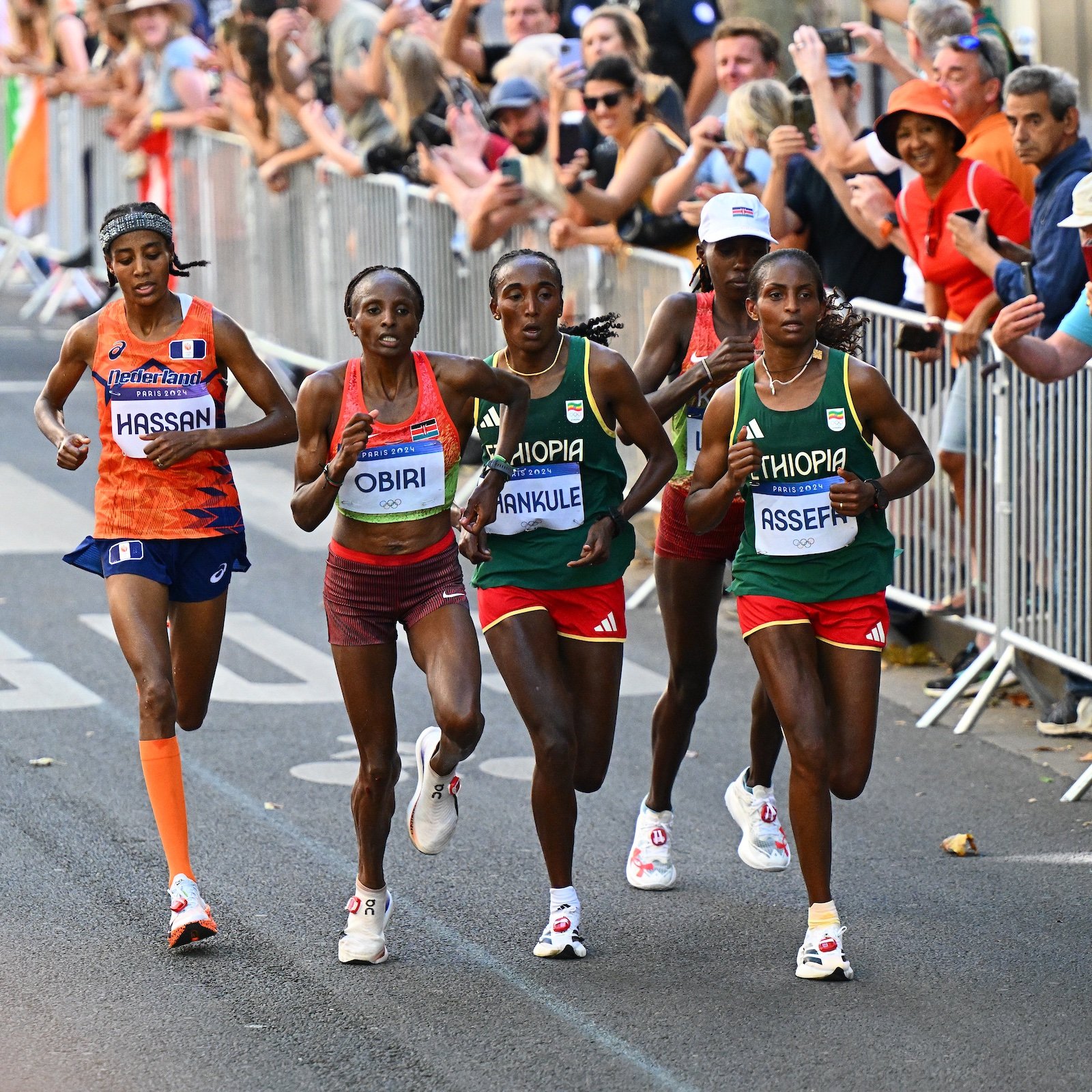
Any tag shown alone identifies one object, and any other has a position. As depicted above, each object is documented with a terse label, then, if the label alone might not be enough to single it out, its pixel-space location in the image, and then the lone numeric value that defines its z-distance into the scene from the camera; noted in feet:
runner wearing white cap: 44.83
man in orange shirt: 63.46
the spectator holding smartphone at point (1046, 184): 56.29
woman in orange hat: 61.05
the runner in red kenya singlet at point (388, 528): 40.19
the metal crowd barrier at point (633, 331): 57.67
